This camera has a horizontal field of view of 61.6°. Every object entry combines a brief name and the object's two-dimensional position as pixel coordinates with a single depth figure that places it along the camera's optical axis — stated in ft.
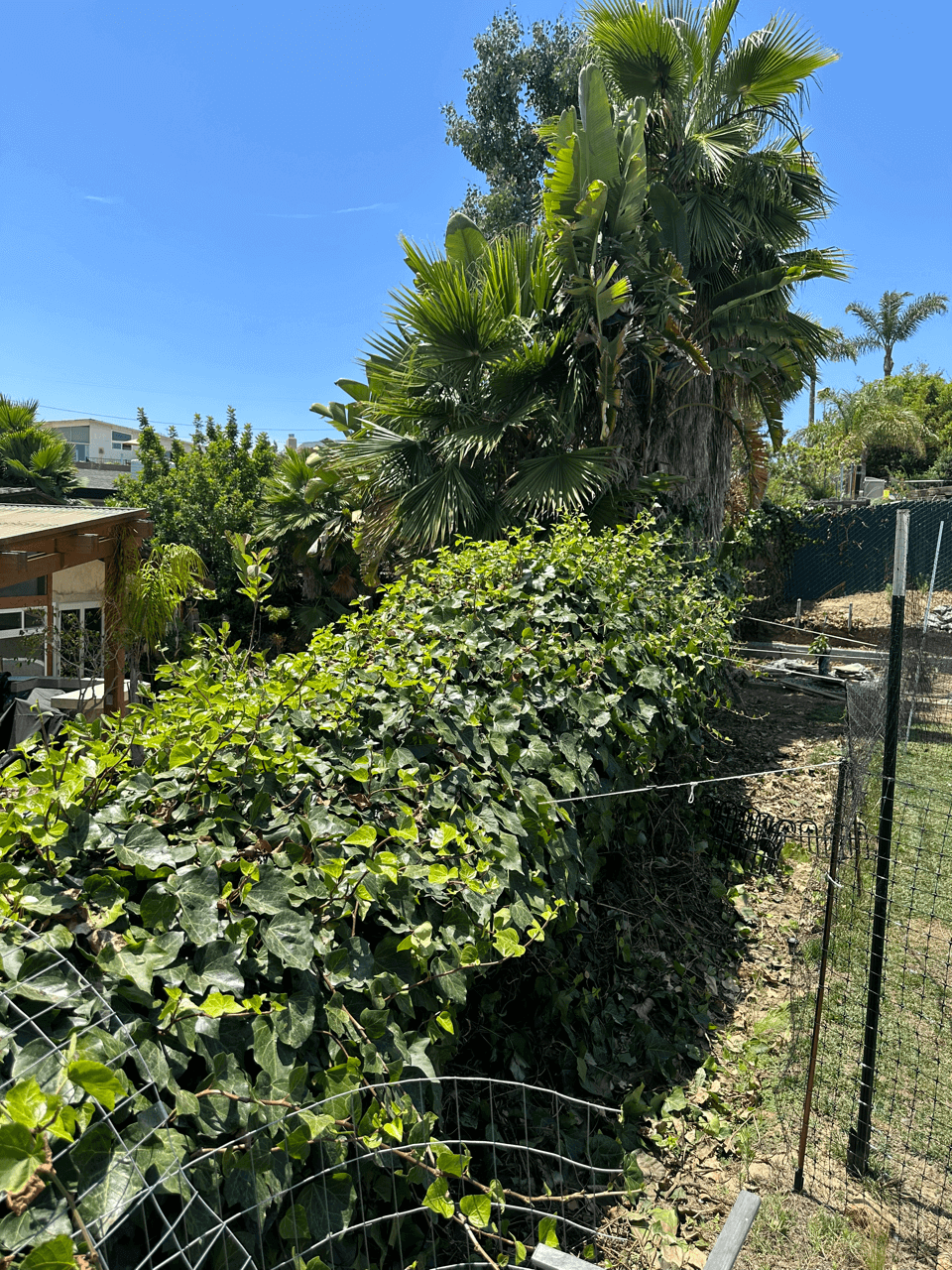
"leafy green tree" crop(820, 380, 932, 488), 100.37
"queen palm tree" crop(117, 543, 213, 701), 29.01
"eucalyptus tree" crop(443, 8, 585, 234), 75.00
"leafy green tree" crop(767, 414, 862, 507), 61.67
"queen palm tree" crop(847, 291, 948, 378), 120.26
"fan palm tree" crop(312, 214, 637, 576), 21.04
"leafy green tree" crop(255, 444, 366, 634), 37.37
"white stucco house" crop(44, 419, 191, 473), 191.21
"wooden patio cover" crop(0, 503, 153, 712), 20.56
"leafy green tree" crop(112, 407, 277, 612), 52.85
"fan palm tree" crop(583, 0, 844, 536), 25.76
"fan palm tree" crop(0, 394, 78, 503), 55.52
